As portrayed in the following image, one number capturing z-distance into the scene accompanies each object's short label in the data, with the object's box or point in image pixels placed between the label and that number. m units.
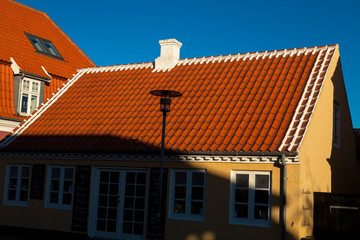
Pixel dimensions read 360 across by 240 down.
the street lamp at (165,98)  11.36
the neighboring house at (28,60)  20.58
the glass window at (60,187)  15.53
